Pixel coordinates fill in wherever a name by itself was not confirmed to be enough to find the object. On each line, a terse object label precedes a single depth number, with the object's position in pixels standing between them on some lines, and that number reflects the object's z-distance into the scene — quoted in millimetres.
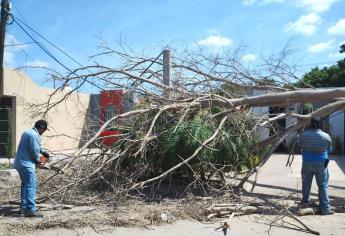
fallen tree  10141
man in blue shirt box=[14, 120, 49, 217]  8391
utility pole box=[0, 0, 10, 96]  15922
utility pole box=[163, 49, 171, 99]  11842
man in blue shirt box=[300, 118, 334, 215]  9219
